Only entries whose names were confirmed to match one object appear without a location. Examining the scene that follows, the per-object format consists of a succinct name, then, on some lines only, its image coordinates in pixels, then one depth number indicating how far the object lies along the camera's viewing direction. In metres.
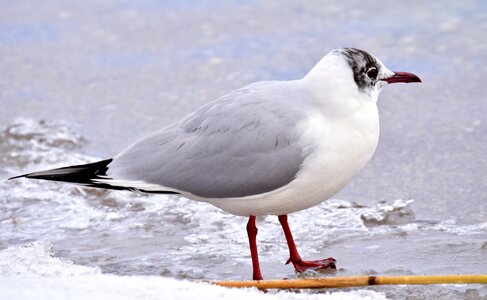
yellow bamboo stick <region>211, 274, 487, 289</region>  6.96
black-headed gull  7.66
